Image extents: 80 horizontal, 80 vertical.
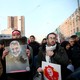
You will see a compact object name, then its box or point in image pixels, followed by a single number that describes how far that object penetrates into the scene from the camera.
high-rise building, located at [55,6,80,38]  24.40
